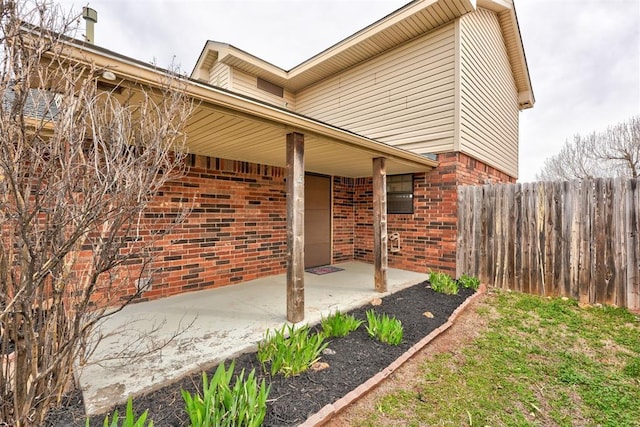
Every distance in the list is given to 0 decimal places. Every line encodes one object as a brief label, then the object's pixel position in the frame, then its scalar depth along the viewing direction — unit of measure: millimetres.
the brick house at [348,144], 3395
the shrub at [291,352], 2400
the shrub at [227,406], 1658
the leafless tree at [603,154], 12414
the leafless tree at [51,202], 1335
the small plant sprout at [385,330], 3066
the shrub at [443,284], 4793
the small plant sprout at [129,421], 1445
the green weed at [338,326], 3125
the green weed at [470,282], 5148
